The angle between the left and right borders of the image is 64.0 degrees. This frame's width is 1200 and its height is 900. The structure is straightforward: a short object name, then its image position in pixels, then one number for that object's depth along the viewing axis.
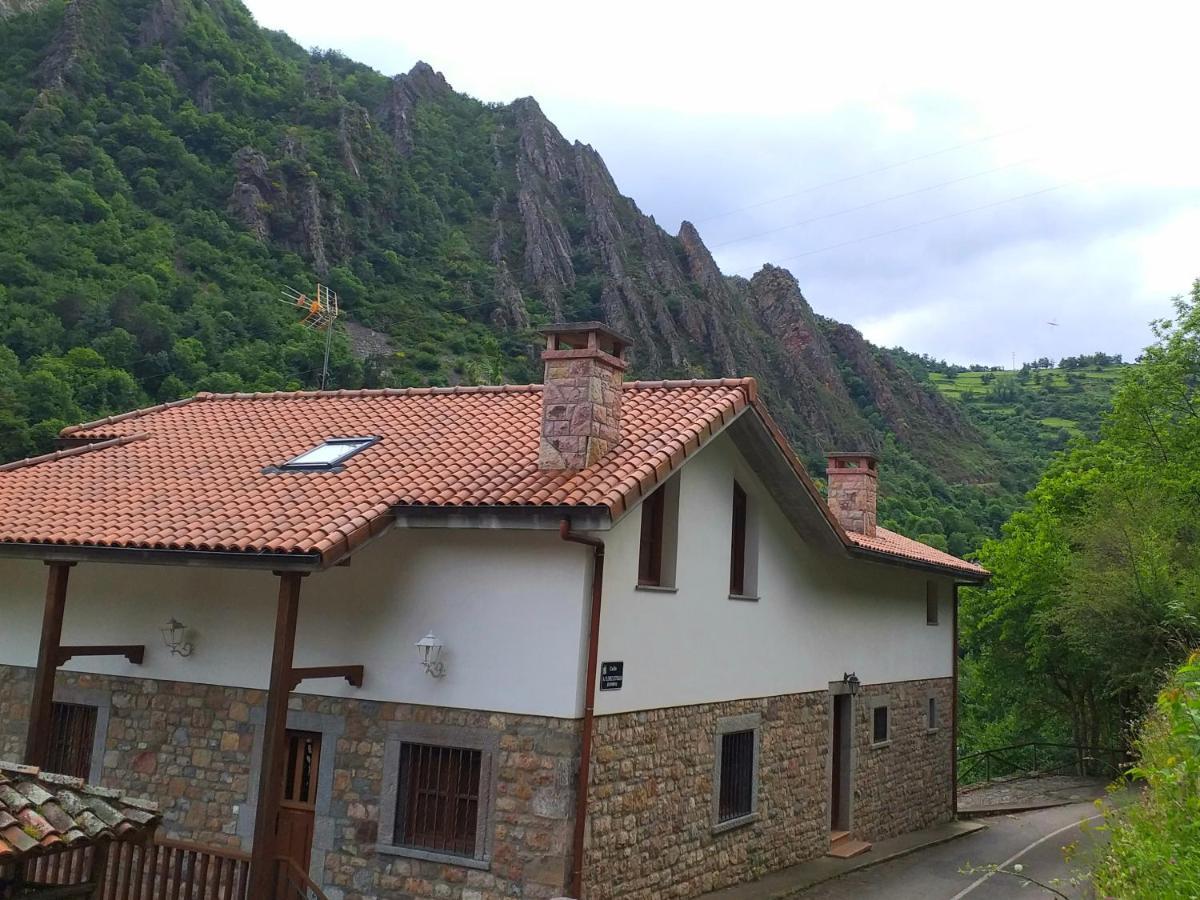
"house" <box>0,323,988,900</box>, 8.20
